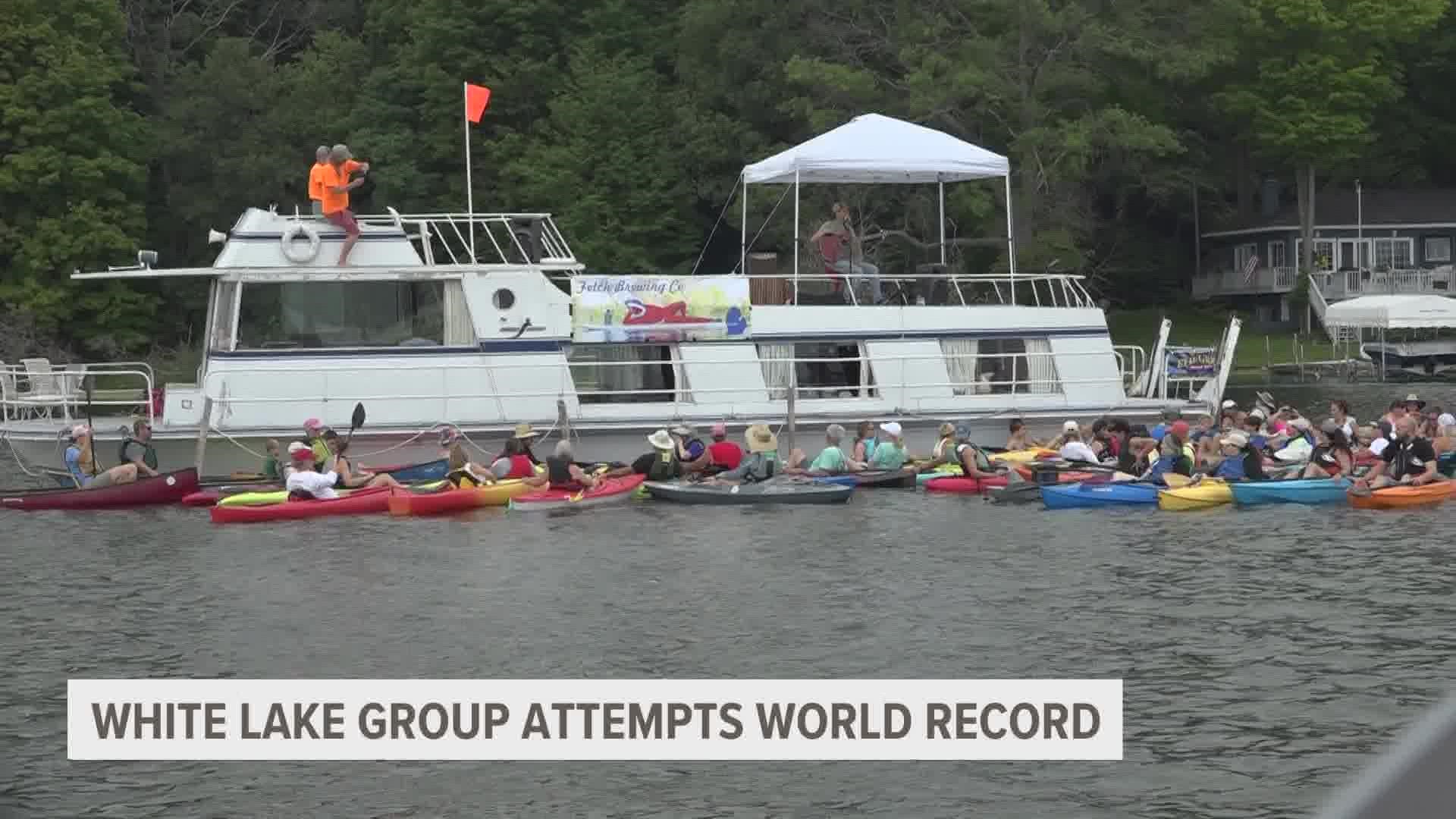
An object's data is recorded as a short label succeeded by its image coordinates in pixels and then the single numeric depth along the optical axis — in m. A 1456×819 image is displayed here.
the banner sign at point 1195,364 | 35.16
